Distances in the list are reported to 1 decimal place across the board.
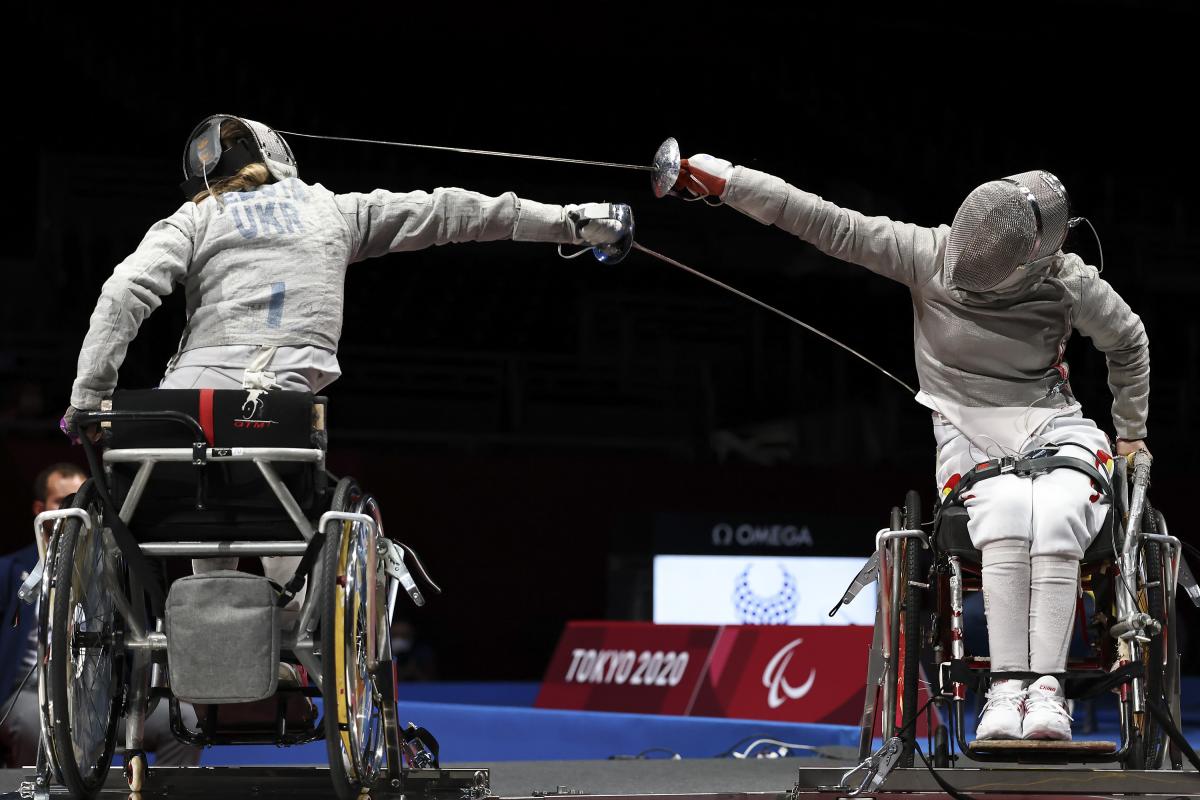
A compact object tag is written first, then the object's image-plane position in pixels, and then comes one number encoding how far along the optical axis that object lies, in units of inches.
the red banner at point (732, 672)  350.6
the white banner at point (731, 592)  542.0
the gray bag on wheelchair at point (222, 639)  169.3
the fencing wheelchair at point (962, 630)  187.8
